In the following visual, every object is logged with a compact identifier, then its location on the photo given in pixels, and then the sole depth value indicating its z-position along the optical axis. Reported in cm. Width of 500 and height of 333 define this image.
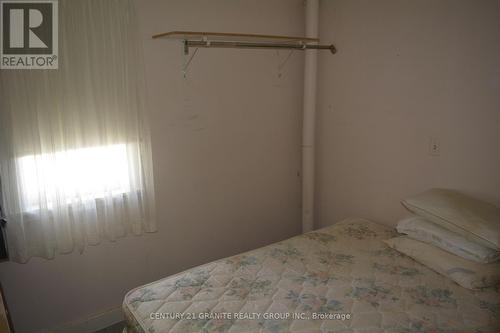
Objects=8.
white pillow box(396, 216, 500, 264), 172
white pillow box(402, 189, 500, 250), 170
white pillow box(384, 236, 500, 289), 168
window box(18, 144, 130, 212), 190
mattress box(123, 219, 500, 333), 148
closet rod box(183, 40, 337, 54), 203
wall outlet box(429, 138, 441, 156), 214
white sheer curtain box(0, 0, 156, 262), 184
